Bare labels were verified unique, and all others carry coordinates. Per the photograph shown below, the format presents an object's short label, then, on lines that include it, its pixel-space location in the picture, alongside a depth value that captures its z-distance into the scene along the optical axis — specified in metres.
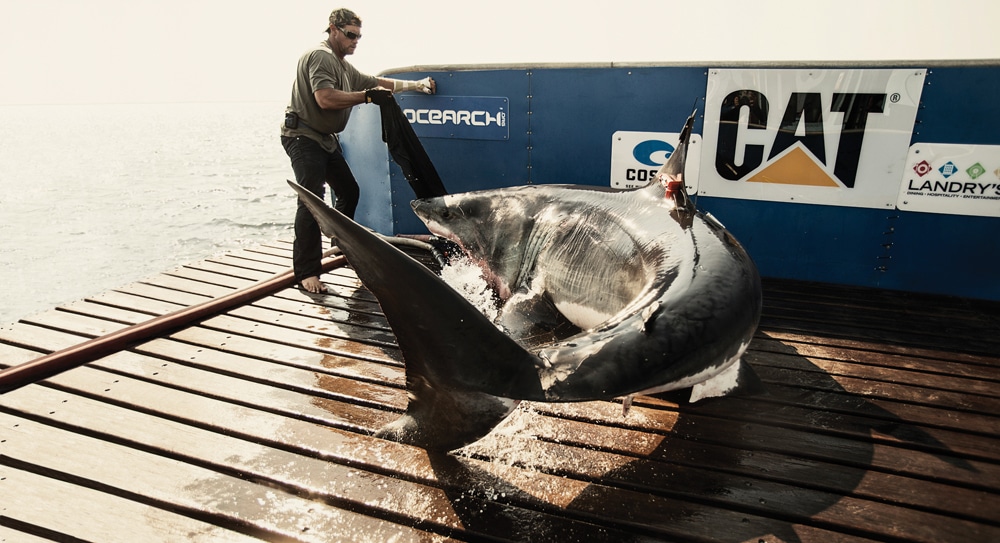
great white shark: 2.04
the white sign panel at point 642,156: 5.91
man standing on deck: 5.26
